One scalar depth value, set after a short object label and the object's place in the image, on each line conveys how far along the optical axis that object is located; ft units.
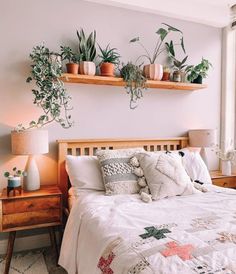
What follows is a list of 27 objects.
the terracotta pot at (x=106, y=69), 8.52
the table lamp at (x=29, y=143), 7.22
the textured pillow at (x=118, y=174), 7.00
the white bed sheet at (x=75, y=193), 7.07
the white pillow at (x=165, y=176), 6.81
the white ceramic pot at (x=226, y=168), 10.02
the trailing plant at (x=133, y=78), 8.80
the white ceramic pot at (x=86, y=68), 8.23
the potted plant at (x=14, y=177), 7.23
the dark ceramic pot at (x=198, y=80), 10.00
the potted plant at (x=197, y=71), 9.90
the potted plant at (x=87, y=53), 8.24
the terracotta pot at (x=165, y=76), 9.50
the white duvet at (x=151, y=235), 3.62
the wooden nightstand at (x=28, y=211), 6.90
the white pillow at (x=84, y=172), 7.36
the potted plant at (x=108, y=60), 8.54
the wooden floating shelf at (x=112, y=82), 8.14
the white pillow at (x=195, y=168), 8.43
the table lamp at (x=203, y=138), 9.70
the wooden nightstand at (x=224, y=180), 9.69
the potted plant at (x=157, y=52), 9.11
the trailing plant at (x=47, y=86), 7.66
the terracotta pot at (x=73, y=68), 8.13
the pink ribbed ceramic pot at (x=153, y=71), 9.08
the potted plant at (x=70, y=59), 8.14
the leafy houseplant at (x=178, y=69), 9.64
